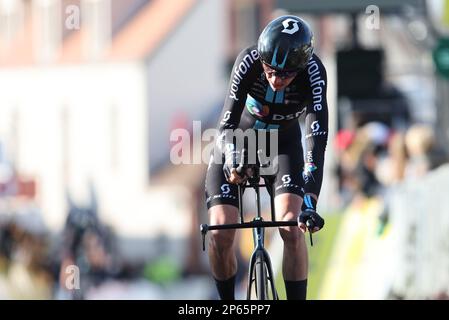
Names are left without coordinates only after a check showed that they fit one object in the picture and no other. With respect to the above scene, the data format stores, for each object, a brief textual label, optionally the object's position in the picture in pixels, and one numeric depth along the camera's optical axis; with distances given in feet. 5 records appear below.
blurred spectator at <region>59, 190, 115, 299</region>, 44.21
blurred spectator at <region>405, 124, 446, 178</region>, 39.45
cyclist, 22.22
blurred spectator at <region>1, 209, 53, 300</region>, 56.65
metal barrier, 37.73
